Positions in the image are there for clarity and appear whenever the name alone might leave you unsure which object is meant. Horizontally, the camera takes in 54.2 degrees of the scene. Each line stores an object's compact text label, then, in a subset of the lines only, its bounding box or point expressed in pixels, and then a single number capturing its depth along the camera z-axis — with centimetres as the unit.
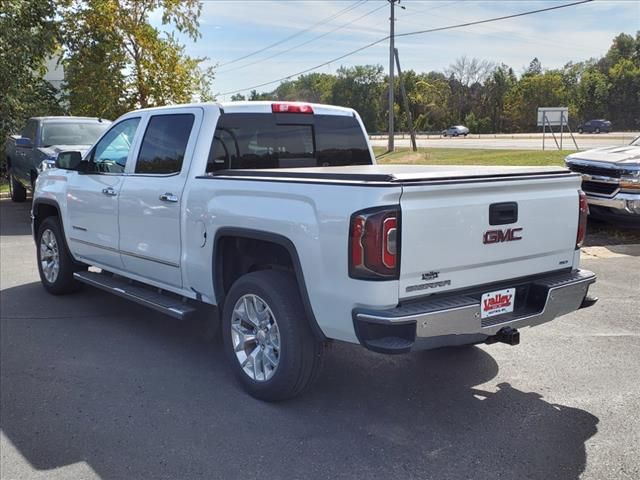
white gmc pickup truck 338
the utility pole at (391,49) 3538
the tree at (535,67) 11623
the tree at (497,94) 9650
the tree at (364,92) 10475
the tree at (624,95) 8006
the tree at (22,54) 1759
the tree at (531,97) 8888
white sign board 3248
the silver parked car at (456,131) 8012
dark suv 6981
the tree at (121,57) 1792
